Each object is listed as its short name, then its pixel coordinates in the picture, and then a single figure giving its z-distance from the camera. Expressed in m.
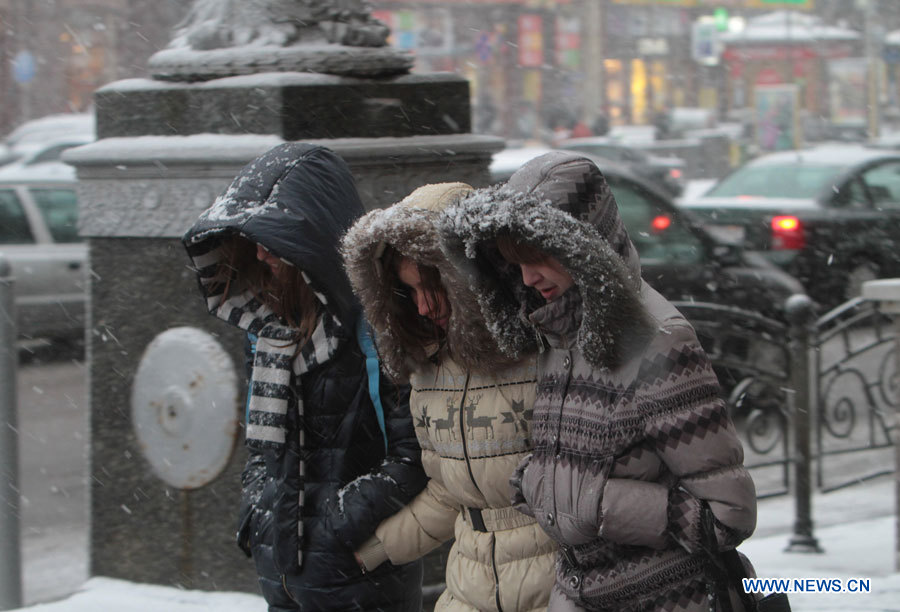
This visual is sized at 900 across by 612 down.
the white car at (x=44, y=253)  12.16
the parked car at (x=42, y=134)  19.88
